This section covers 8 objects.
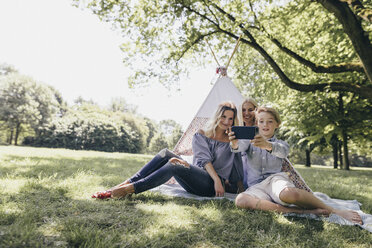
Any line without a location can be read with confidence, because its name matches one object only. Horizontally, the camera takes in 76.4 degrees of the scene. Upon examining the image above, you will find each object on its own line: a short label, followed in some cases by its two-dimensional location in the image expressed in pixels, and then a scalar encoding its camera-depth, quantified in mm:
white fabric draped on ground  2158
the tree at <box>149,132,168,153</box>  29906
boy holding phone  2180
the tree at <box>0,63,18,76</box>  26531
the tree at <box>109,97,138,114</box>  42781
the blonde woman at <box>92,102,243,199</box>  2512
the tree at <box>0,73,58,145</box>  21977
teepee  4211
